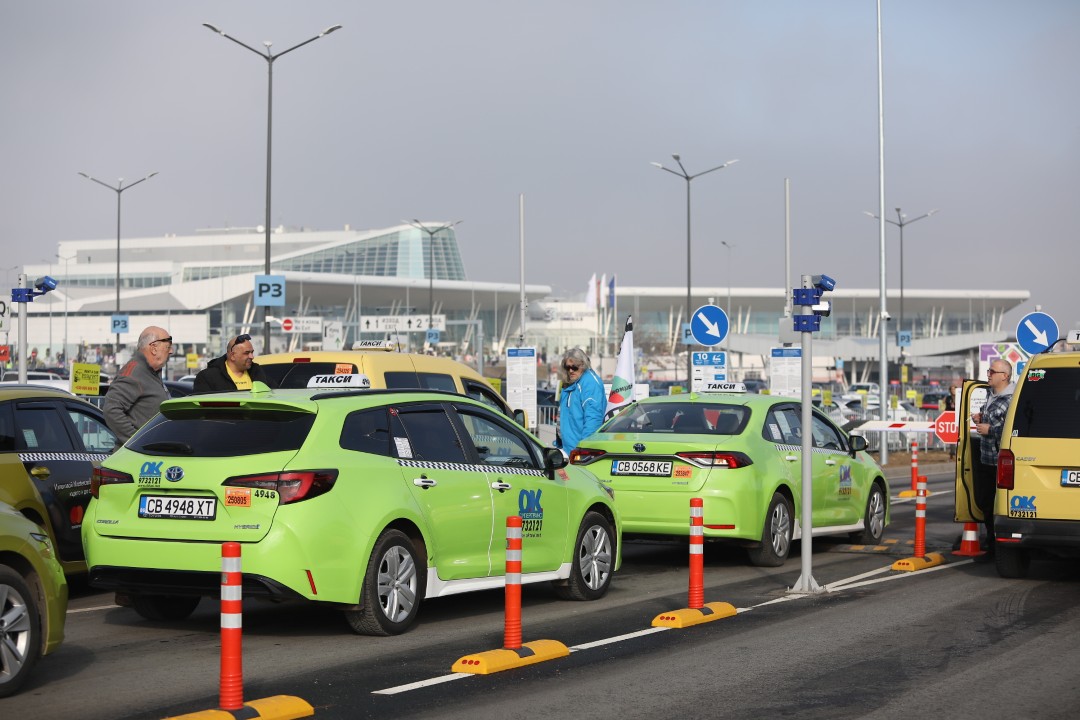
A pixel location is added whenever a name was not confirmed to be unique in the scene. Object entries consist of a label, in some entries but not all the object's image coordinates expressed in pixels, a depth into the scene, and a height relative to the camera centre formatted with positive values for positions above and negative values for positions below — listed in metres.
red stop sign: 25.95 -0.62
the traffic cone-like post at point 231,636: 6.38 -1.13
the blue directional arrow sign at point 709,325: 23.44 +1.20
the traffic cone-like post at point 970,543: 14.55 -1.58
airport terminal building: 105.50 +7.63
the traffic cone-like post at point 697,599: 9.77 -1.51
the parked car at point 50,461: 10.14 -0.51
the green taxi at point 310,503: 8.22 -0.68
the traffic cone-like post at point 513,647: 7.82 -1.51
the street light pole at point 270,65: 33.31 +8.10
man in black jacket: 12.27 +0.21
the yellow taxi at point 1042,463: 11.64 -0.59
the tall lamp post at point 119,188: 56.75 +8.58
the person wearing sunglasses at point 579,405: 14.96 -0.11
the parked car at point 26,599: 6.85 -1.05
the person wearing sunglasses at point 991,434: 13.65 -0.39
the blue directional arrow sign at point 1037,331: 21.66 +1.01
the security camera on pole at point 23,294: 19.28 +1.44
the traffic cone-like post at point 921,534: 13.60 -1.41
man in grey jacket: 12.19 +0.06
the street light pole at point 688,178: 47.78 +7.63
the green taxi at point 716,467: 12.82 -0.70
